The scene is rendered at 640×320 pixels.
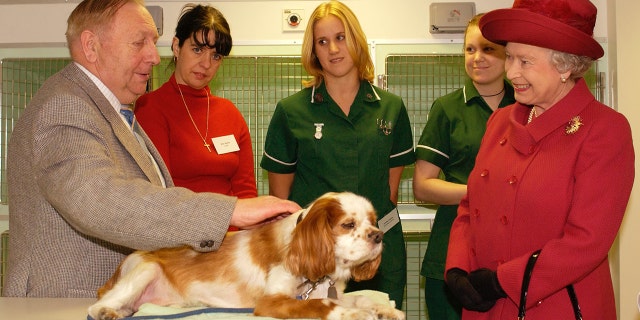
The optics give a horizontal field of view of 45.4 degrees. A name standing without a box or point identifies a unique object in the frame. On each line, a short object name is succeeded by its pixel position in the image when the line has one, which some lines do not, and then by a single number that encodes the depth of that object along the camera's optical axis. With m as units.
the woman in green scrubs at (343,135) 3.71
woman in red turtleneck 3.72
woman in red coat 2.25
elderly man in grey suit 2.00
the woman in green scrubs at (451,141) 3.64
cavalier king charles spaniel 2.21
